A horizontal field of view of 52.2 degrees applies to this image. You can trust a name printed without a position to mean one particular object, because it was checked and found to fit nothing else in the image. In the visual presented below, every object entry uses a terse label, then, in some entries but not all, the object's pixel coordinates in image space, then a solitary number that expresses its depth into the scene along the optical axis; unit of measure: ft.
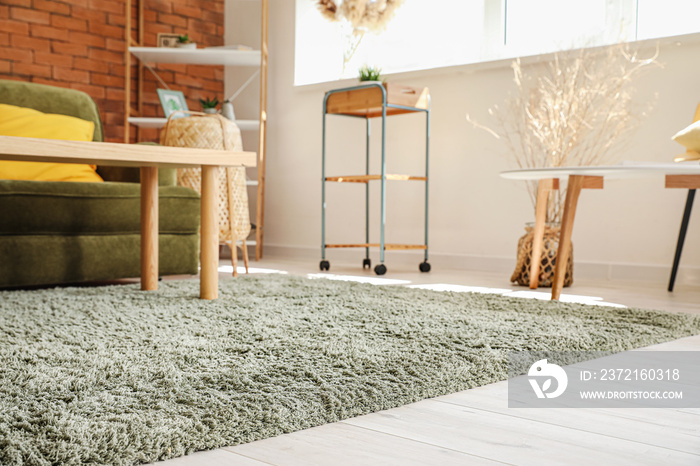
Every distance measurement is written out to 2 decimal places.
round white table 6.75
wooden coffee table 6.17
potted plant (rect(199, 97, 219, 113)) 13.58
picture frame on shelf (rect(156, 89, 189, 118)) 14.24
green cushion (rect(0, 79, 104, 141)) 10.12
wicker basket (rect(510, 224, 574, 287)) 9.66
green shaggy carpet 2.95
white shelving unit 14.17
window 10.81
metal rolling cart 11.55
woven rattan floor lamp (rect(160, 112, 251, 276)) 11.75
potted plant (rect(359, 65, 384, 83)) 12.10
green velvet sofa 8.18
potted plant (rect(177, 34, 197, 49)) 14.43
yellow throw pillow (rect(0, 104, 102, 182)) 9.43
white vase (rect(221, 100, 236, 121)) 13.92
